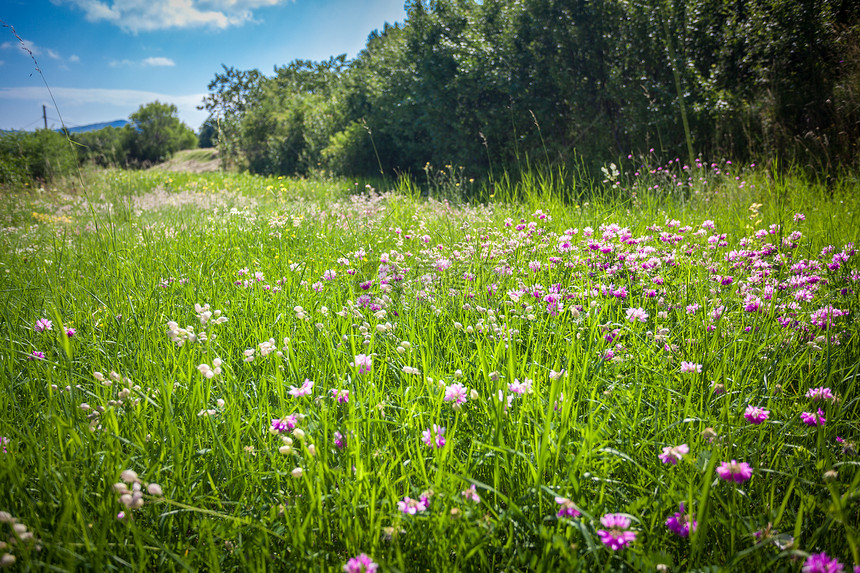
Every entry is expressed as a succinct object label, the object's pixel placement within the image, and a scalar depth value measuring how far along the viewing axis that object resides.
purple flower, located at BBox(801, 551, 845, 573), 0.44
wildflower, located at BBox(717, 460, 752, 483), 0.50
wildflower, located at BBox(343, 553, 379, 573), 0.47
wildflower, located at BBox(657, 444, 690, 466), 0.52
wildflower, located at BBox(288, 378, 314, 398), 0.61
